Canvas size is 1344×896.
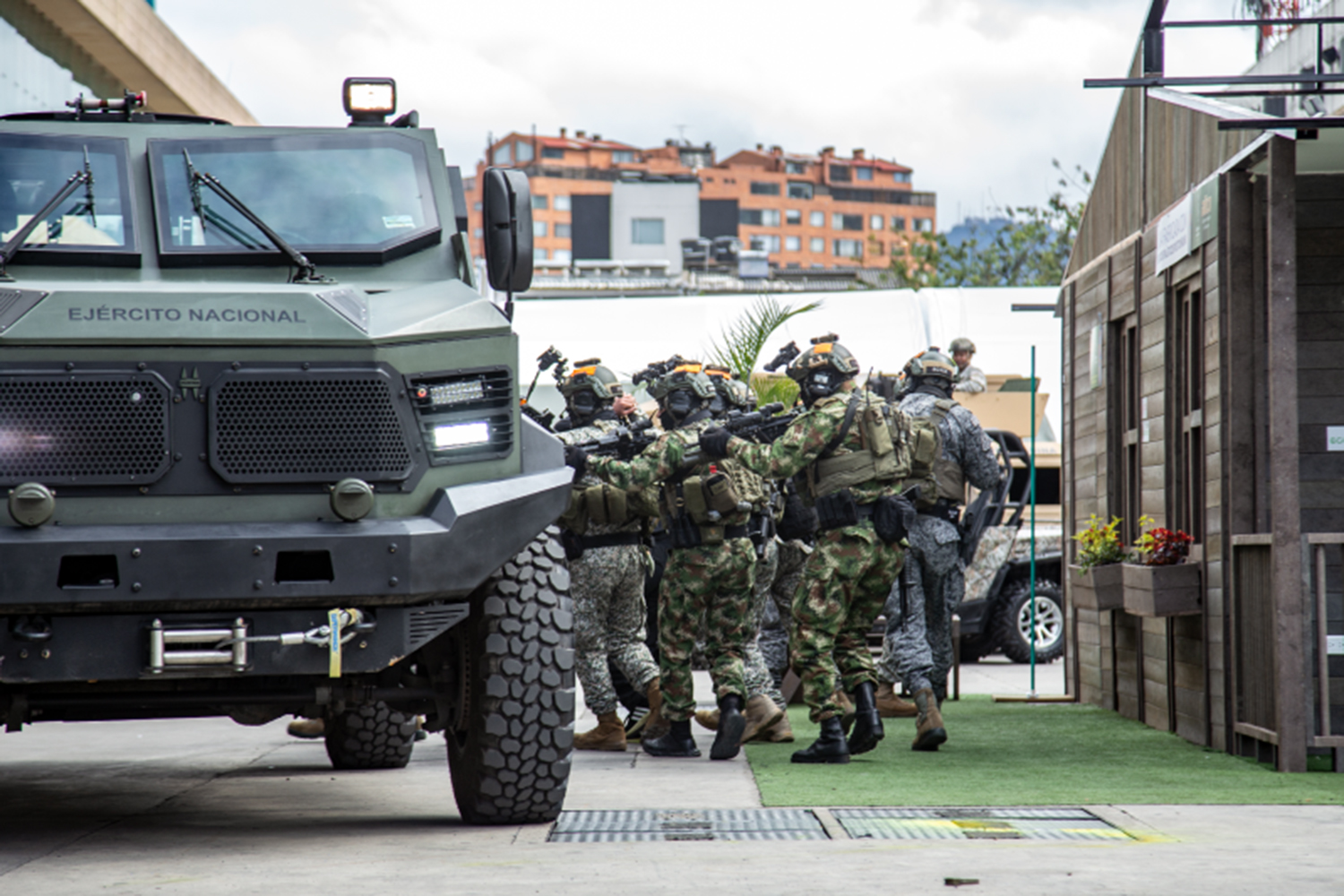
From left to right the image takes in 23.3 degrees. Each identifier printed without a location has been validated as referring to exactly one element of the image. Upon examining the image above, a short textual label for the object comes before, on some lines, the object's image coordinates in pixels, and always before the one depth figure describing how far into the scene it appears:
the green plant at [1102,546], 18.20
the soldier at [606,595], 16.75
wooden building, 14.05
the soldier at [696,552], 15.76
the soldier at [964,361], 25.40
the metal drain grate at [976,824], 10.65
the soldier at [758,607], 16.98
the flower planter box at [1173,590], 15.98
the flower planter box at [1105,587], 17.68
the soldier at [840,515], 15.60
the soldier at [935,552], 17.07
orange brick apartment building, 184.42
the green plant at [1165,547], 16.31
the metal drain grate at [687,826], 10.80
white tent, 41.44
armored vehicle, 9.96
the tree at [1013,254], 88.44
